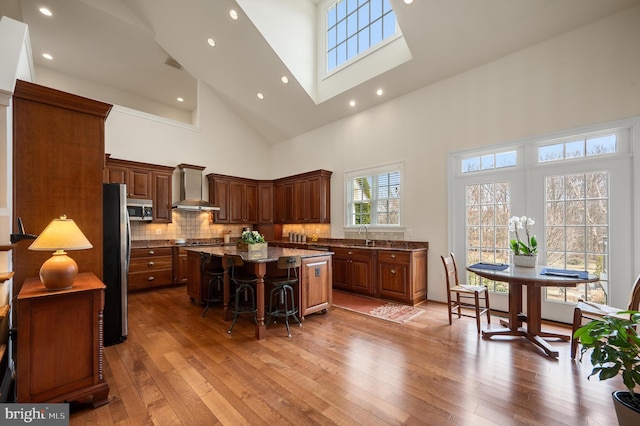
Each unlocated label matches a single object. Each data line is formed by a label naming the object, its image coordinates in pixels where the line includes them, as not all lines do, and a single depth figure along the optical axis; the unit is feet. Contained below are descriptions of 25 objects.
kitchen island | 10.53
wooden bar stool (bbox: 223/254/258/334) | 11.30
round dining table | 8.63
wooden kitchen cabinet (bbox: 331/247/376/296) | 15.87
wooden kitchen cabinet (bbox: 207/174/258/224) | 22.45
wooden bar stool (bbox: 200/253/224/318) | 13.51
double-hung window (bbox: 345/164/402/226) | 17.25
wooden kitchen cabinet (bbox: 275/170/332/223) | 20.58
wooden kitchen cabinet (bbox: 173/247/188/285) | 18.70
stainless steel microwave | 17.80
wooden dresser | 5.92
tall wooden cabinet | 7.67
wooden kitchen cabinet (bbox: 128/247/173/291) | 17.10
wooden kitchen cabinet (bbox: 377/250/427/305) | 14.29
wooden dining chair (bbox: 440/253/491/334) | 11.28
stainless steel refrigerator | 9.84
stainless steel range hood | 19.95
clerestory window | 16.35
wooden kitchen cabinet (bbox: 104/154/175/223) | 17.84
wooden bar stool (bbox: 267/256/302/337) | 10.94
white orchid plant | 10.34
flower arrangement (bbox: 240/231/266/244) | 12.37
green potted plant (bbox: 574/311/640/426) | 4.90
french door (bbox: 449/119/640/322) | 10.43
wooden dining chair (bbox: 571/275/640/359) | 7.77
